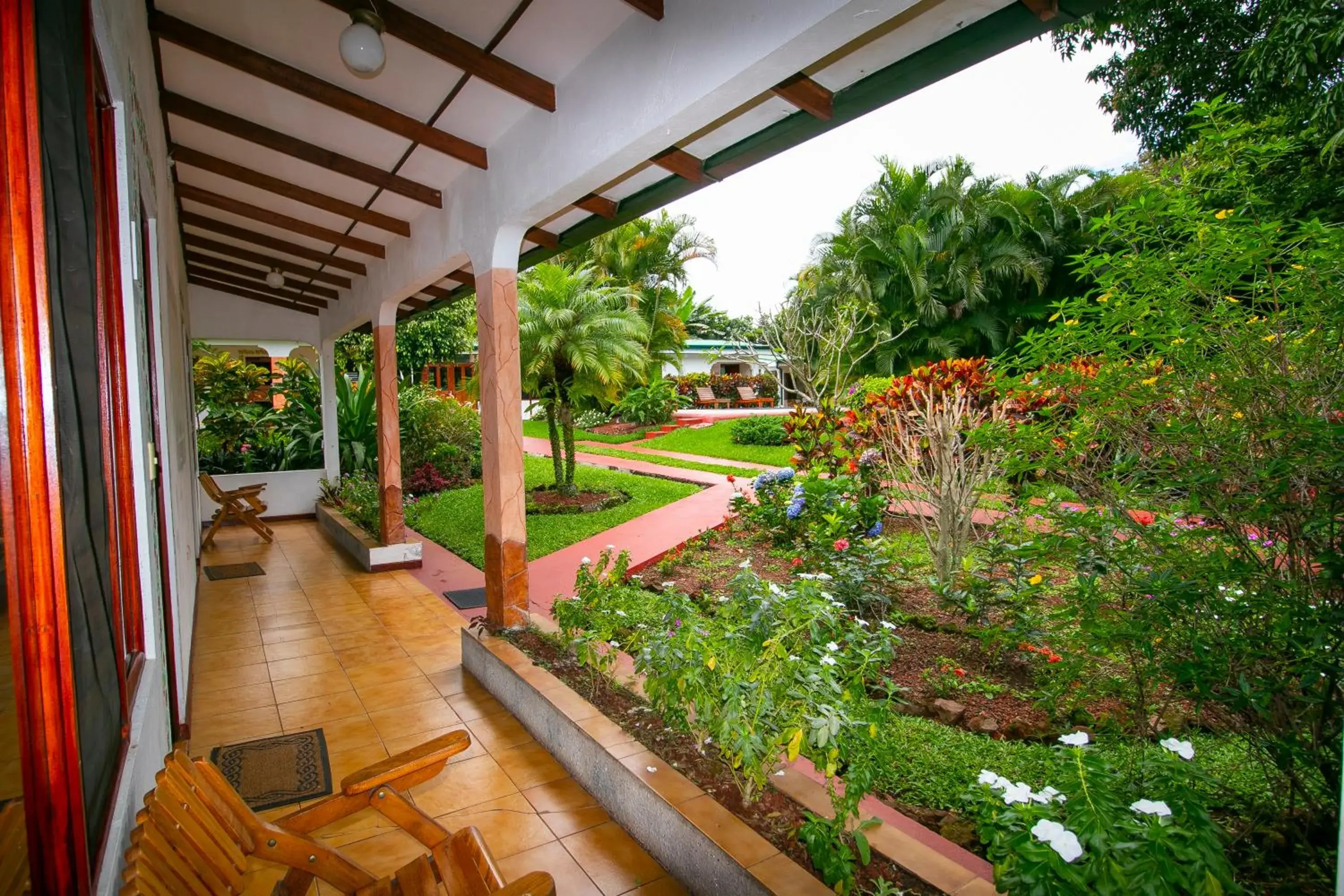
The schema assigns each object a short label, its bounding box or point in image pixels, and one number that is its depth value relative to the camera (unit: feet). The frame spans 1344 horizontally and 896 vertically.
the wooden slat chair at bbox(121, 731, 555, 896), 4.92
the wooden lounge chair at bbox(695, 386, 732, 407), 91.56
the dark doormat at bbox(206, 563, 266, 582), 23.85
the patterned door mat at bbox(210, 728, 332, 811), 10.86
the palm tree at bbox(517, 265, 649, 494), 33.53
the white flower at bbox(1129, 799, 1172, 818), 5.18
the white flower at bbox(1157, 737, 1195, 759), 5.88
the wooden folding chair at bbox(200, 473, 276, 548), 27.12
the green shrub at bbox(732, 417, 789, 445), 56.59
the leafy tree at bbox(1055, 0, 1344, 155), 25.67
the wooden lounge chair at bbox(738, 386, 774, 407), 94.89
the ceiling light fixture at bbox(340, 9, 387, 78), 9.88
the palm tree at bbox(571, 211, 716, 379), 70.33
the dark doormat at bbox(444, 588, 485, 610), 20.48
